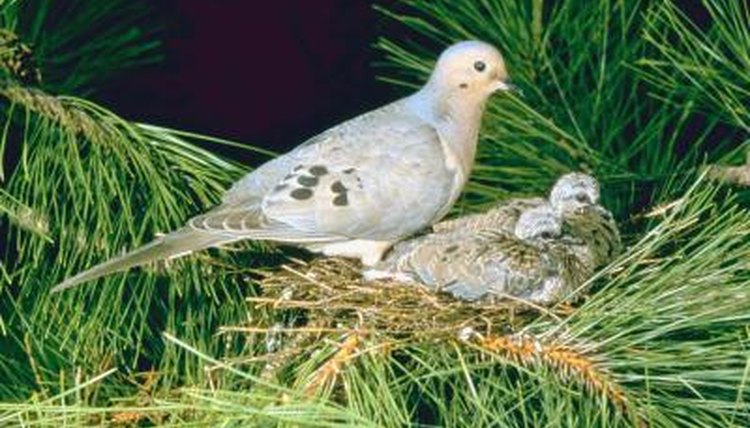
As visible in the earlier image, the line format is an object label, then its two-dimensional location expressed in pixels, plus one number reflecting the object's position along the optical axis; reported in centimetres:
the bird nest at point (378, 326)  460
